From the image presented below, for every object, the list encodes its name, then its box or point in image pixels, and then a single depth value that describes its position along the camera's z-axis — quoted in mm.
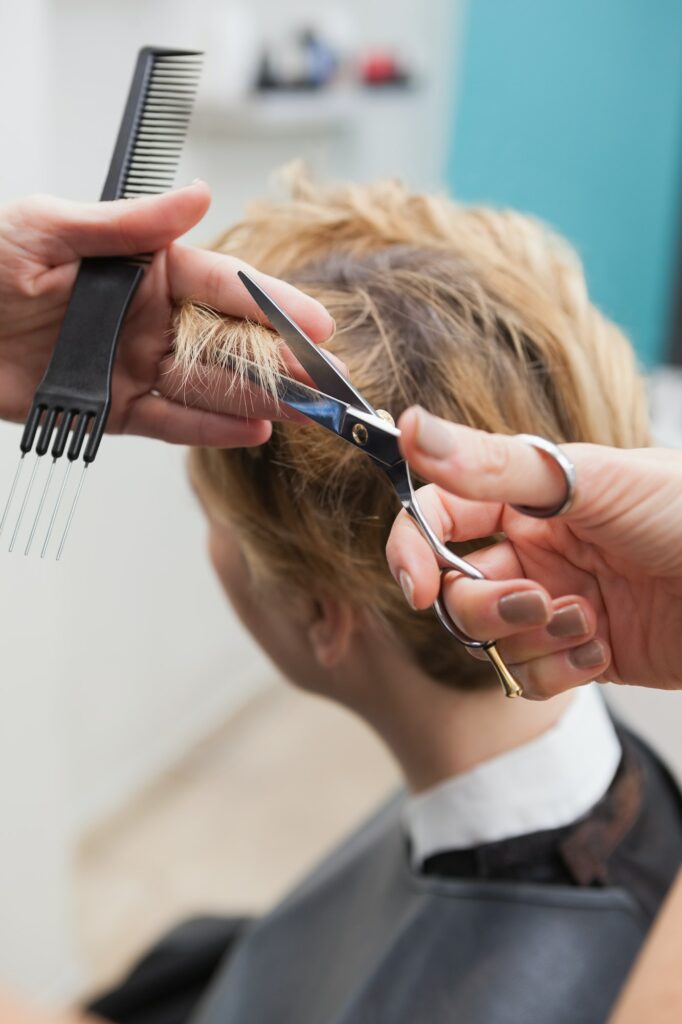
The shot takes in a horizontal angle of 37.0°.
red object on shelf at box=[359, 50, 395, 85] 2248
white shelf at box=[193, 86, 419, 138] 1908
